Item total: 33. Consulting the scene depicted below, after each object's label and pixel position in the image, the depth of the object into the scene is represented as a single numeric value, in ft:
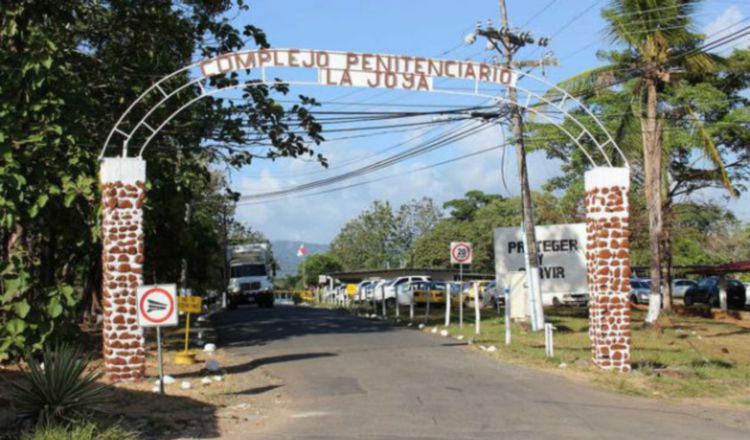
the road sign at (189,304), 59.82
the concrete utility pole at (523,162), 82.02
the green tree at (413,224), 286.46
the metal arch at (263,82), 50.39
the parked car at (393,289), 135.95
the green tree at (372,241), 291.99
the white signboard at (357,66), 52.19
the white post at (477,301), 75.19
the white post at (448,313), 83.20
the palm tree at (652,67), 84.23
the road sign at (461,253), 83.41
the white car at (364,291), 139.44
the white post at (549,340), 58.49
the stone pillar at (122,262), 49.19
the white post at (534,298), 81.41
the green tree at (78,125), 53.57
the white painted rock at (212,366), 52.90
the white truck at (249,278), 151.43
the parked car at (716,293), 153.58
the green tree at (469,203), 319.88
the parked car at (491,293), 146.16
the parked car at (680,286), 191.70
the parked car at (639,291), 160.56
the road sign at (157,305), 42.78
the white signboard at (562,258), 96.17
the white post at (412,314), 96.63
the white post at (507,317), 67.41
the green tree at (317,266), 337.82
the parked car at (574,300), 137.18
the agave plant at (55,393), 32.32
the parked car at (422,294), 134.33
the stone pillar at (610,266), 53.36
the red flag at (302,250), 218.03
